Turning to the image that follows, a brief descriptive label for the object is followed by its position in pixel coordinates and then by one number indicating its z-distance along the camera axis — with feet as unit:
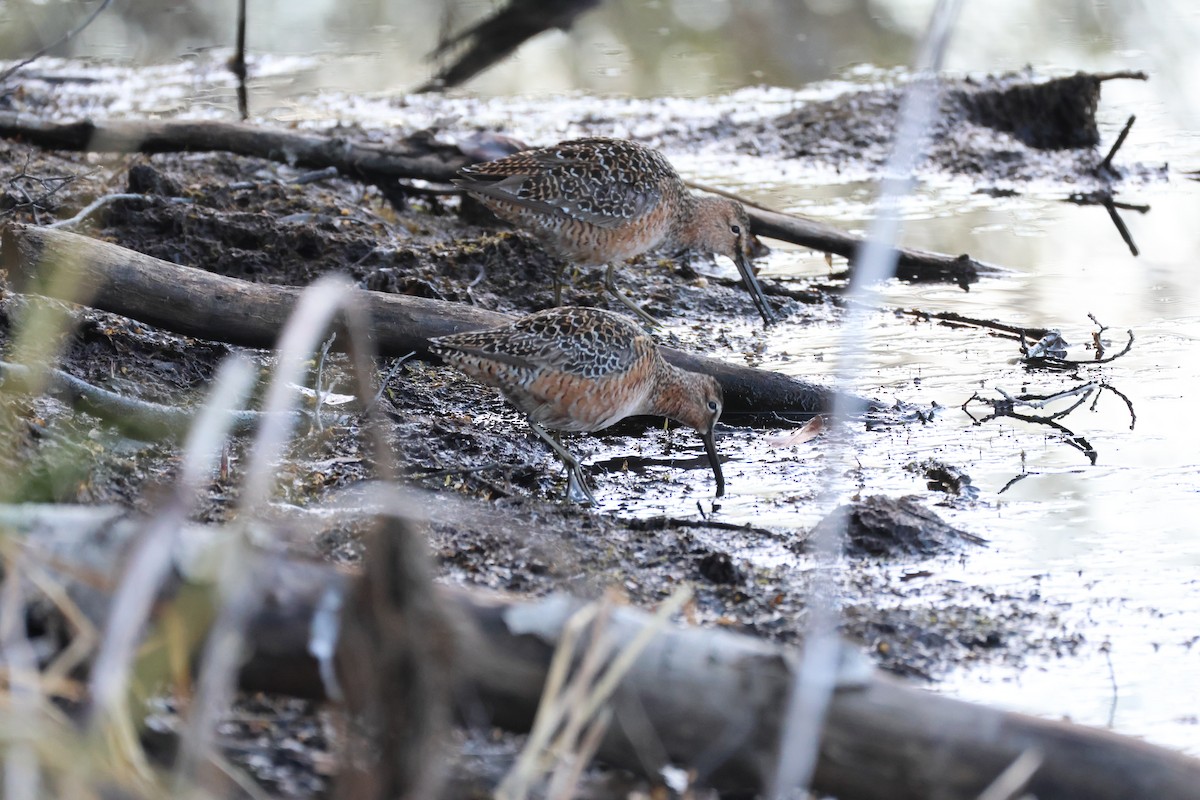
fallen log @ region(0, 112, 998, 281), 52.19
